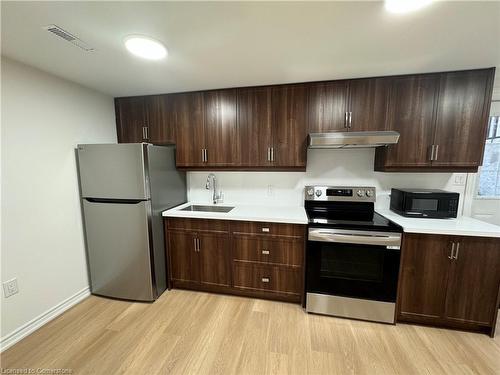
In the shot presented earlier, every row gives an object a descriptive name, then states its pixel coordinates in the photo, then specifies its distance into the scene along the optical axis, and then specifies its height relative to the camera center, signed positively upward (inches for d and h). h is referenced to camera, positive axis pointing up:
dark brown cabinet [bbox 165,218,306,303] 78.7 -38.5
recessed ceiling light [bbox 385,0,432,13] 40.4 +32.4
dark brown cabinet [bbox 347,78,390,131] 75.5 +22.7
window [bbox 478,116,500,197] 81.5 -1.2
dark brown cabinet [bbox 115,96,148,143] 95.3 +21.7
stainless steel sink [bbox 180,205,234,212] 97.0 -22.2
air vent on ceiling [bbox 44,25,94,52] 48.8 +32.7
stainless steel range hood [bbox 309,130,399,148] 68.0 +8.6
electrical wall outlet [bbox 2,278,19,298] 62.2 -38.6
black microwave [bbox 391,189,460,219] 73.3 -14.8
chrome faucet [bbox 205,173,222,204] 102.3 -10.9
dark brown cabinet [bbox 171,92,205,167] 90.6 +16.0
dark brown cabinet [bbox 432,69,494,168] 69.1 +16.1
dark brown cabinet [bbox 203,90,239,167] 87.9 +15.9
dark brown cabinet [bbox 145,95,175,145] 92.7 +20.8
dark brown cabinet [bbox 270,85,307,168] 82.1 +15.7
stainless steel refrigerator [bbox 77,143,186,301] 77.3 -20.8
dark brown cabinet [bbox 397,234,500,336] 63.7 -38.4
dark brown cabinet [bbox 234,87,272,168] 85.0 +15.5
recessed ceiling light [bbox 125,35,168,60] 52.5 +32.0
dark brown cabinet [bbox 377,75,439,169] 72.7 +16.5
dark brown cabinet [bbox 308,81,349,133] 78.6 +22.4
